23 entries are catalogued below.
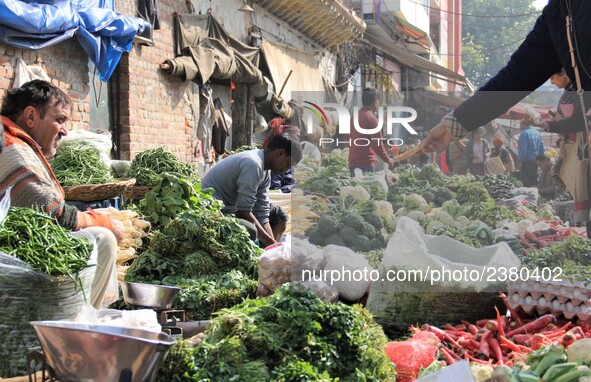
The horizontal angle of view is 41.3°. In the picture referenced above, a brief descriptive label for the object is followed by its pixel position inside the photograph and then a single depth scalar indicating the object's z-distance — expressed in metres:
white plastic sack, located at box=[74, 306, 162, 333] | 3.73
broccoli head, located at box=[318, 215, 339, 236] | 4.33
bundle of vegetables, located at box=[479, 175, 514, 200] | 4.24
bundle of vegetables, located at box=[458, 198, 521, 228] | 4.27
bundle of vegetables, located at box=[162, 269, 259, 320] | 4.98
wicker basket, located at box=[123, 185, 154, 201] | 7.18
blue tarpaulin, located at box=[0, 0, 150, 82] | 7.61
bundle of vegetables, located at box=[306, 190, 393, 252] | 4.27
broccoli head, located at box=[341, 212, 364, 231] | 4.27
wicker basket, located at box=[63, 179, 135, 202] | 6.23
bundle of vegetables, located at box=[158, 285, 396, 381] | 3.18
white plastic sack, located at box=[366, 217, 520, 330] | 4.36
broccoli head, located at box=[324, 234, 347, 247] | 4.33
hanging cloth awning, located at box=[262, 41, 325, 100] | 17.02
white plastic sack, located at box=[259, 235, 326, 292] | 4.51
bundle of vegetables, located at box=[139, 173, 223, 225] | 6.43
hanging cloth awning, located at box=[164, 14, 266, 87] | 12.51
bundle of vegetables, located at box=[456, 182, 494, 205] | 4.26
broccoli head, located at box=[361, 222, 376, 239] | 4.30
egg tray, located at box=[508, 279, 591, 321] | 4.31
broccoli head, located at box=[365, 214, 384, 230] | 4.29
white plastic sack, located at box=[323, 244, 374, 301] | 4.43
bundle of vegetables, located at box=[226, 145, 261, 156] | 11.59
